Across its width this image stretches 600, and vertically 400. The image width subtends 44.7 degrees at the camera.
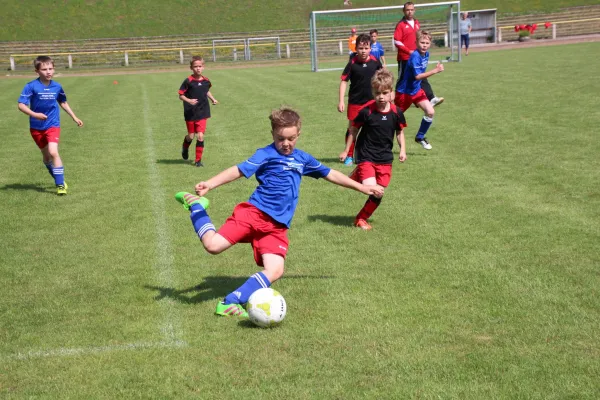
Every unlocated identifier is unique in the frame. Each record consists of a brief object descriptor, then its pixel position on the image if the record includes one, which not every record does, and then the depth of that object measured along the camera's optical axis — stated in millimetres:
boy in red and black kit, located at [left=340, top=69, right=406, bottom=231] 8719
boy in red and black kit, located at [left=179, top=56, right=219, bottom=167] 13039
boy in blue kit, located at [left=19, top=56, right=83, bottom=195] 11078
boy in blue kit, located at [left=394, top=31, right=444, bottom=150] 12586
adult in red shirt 15617
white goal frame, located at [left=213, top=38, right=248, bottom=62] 52219
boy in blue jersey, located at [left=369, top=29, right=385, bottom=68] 17719
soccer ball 5566
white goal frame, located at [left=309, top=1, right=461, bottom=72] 33297
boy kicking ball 6125
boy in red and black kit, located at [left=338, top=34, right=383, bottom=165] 12164
